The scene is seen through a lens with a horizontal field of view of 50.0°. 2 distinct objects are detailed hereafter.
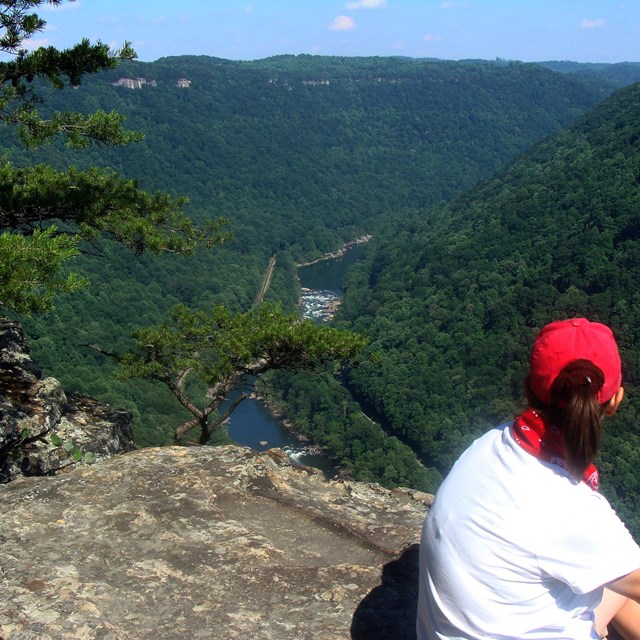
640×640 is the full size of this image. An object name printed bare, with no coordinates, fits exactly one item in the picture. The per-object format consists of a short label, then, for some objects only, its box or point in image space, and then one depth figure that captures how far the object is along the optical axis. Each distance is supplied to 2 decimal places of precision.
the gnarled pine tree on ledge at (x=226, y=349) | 6.86
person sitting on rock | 1.84
